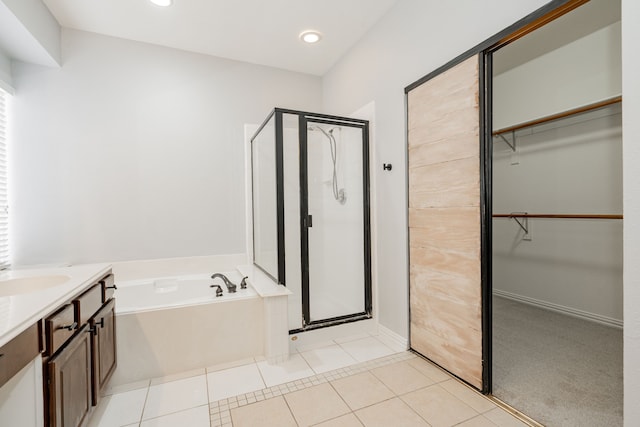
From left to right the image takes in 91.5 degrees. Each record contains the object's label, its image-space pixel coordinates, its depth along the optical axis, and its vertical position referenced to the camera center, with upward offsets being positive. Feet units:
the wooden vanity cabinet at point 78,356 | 3.80 -2.12
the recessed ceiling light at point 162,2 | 7.66 +5.17
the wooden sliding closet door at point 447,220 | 5.98 -0.30
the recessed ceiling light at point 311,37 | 9.17 +5.16
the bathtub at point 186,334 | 6.68 -2.84
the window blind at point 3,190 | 8.03 +0.61
